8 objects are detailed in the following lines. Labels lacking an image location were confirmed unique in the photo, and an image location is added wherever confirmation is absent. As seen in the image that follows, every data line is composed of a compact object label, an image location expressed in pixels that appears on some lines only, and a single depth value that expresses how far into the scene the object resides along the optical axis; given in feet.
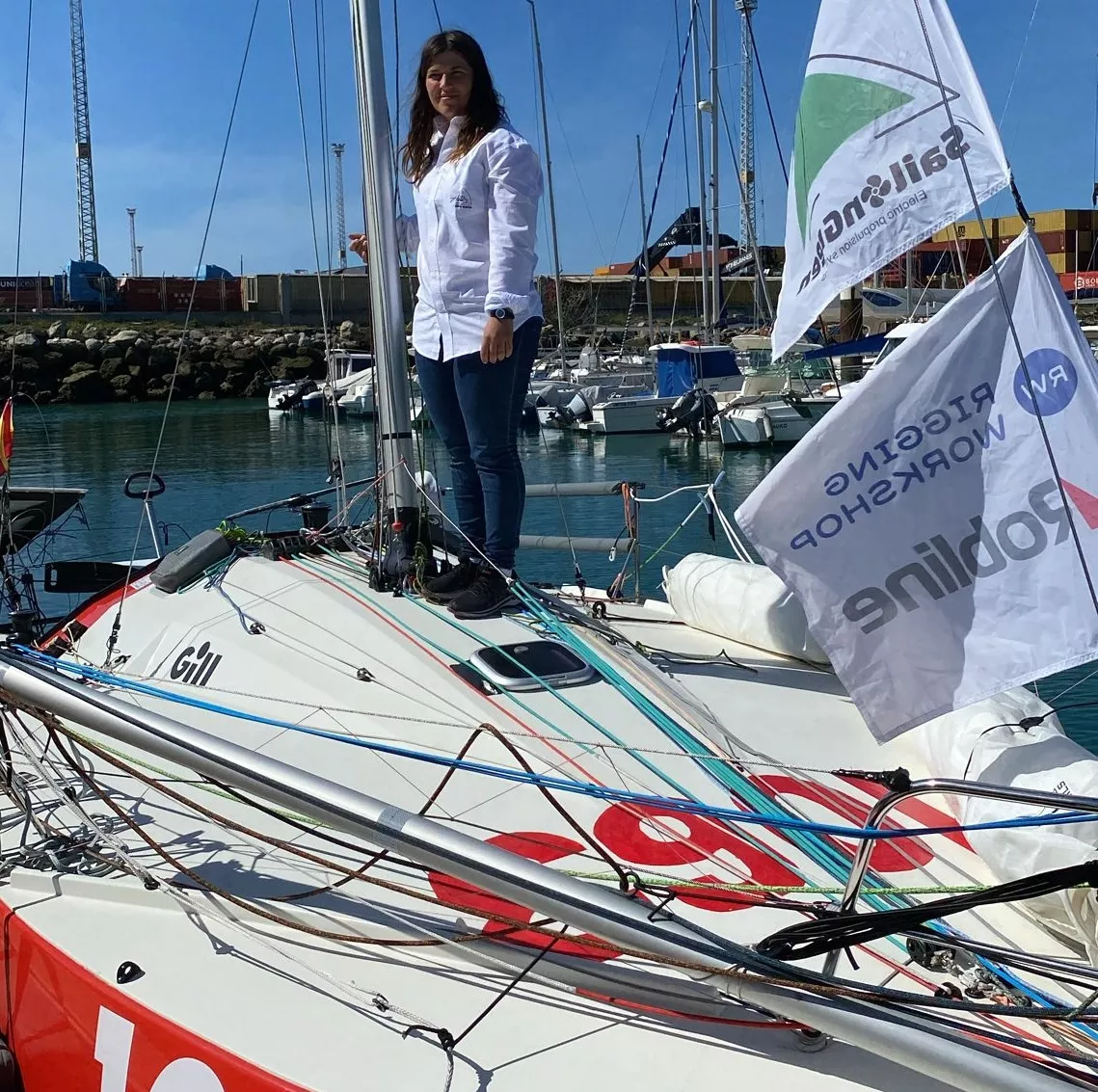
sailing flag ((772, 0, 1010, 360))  8.01
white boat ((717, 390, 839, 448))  81.71
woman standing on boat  12.17
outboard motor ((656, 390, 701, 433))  85.87
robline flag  7.50
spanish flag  13.42
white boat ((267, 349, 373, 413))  125.39
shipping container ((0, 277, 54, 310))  183.52
